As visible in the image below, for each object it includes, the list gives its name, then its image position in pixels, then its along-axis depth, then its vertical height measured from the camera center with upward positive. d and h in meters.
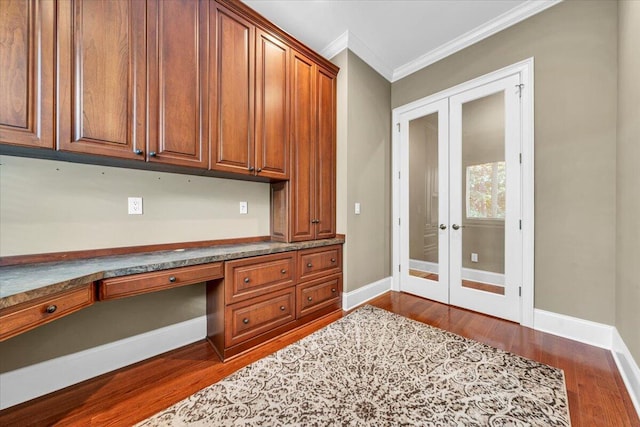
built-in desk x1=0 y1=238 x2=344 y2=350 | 1.01 -0.35
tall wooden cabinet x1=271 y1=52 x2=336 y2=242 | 2.43 +0.55
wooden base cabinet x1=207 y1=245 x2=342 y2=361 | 1.84 -0.73
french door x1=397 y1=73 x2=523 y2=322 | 2.43 +0.17
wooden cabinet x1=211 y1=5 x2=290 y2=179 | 1.94 +1.00
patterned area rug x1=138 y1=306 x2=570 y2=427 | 1.31 -1.08
